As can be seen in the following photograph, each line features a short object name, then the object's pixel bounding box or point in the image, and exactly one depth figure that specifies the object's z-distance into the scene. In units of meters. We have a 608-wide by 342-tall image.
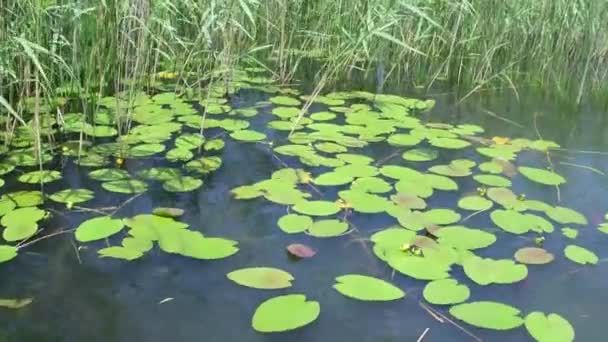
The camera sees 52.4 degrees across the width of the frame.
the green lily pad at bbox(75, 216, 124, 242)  1.44
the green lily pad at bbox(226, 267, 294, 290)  1.31
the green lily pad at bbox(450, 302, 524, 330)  1.22
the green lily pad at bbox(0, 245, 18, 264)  1.35
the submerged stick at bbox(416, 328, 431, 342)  1.19
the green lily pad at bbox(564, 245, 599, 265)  1.47
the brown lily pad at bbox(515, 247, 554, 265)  1.46
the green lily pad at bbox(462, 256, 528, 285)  1.37
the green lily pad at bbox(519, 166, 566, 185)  1.92
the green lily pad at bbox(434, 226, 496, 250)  1.50
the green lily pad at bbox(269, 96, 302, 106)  2.58
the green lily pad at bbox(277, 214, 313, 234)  1.55
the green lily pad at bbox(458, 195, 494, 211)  1.71
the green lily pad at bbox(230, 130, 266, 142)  2.15
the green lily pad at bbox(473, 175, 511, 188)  1.87
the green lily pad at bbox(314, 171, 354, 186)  1.81
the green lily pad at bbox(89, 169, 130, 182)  1.77
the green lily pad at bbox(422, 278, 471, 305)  1.28
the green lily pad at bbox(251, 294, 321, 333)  1.17
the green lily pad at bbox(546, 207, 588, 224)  1.66
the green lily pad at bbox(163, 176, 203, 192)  1.75
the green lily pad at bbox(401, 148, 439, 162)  2.05
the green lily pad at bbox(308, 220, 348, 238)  1.53
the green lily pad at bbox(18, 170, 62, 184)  1.72
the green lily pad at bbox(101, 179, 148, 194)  1.70
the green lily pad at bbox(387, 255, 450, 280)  1.36
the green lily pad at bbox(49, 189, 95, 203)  1.63
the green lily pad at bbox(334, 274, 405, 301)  1.28
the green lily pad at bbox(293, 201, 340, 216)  1.62
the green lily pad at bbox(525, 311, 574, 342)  1.17
